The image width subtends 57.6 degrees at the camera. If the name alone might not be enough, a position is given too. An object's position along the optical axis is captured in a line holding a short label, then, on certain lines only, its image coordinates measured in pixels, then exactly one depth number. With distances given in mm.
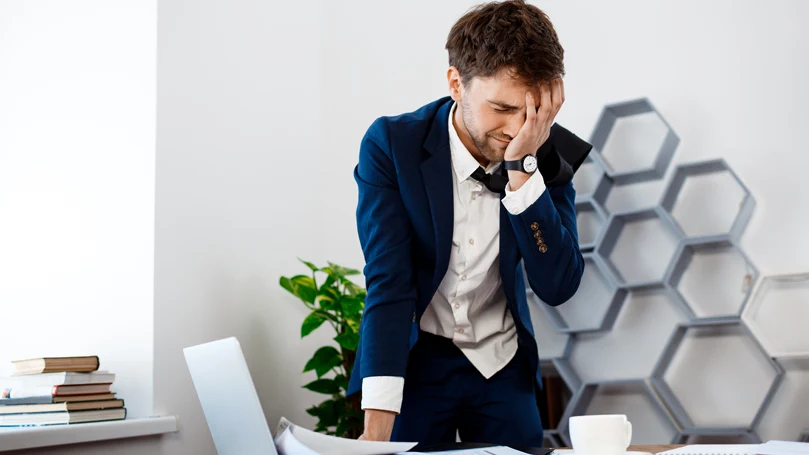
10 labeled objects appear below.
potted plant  2369
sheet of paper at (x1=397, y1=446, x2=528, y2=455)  981
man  1373
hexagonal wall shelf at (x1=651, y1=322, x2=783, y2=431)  2205
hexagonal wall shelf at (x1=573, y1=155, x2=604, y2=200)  2436
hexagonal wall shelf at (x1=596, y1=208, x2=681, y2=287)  2371
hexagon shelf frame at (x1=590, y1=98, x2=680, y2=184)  2367
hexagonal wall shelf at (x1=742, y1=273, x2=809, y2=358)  2141
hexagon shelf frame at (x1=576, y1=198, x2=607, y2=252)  2388
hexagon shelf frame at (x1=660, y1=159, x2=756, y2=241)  2229
